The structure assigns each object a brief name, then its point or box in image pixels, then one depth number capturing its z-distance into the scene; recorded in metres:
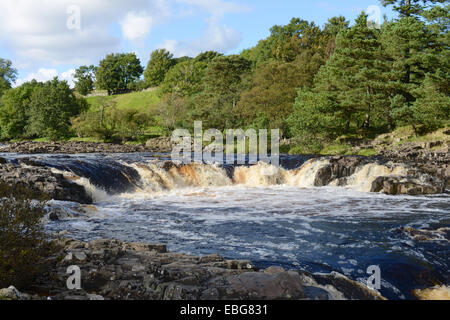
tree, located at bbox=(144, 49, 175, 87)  81.94
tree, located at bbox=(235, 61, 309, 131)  37.06
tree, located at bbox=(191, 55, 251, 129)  43.44
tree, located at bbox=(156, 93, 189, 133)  47.75
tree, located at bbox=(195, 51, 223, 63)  75.35
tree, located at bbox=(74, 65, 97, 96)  88.03
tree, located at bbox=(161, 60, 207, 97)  63.44
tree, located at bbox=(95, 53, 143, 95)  86.06
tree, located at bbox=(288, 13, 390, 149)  30.62
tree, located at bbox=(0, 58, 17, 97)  86.21
